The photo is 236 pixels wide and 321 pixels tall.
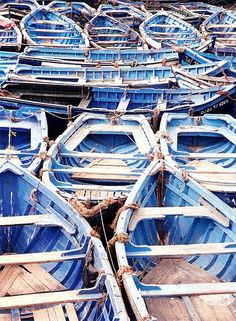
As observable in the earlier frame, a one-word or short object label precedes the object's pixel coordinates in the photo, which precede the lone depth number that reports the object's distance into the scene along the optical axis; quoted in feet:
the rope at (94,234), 22.44
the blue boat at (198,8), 73.87
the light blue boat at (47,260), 20.68
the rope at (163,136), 33.42
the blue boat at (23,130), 33.65
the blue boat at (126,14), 67.82
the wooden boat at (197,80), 43.24
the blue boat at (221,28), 58.52
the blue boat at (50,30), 56.13
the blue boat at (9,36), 52.60
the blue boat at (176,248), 21.37
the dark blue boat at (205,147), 30.61
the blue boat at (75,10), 67.87
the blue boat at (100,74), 43.39
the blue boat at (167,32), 56.03
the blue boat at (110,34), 58.70
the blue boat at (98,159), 28.14
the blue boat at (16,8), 66.20
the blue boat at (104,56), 47.21
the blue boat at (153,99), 39.59
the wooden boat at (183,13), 68.67
